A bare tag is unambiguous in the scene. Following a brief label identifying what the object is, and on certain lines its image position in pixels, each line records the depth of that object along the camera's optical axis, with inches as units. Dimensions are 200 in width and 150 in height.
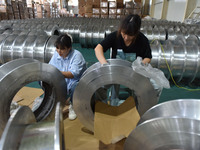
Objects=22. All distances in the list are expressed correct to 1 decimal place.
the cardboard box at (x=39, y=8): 395.4
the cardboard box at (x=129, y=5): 384.4
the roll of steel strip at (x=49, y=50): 101.9
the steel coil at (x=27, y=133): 21.8
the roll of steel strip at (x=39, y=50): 102.4
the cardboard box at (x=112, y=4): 386.9
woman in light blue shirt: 56.0
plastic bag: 44.7
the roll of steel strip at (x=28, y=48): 103.2
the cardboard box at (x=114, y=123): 41.6
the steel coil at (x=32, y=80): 39.3
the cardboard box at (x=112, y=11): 395.4
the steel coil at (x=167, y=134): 24.8
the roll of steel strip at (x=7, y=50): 105.3
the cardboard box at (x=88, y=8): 407.8
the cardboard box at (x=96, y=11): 406.5
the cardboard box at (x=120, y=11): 390.2
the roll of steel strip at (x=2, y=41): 106.1
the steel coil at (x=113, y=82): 42.1
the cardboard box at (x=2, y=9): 258.0
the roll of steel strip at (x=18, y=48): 103.9
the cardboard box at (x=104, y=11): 402.7
